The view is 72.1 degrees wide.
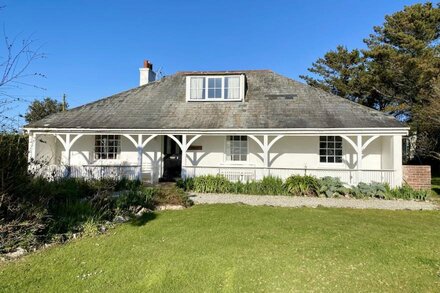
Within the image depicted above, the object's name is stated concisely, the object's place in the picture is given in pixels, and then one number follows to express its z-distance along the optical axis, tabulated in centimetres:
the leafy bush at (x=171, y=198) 946
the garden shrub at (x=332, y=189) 1202
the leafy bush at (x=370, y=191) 1174
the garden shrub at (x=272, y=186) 1231
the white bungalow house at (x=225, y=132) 1309
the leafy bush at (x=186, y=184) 1283
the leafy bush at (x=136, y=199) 823
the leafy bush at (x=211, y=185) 1268
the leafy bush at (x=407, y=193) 1151
